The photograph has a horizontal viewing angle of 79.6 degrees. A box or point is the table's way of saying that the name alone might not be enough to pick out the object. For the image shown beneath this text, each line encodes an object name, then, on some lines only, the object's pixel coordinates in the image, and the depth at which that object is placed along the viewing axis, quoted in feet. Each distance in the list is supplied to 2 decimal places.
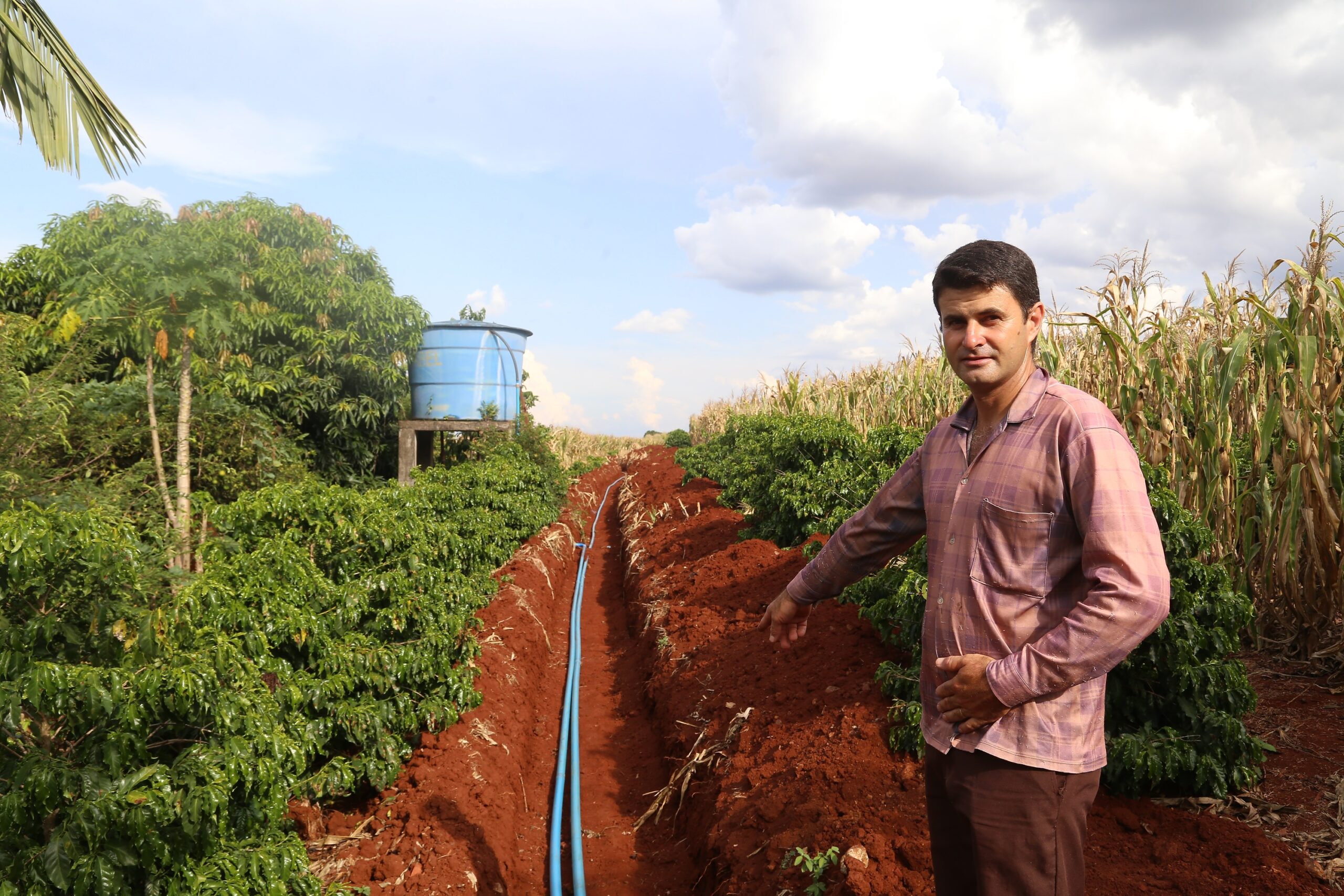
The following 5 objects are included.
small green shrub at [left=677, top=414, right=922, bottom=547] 24.18
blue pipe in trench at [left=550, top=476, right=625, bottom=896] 12.50
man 4.77
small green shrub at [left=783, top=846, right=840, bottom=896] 9.69
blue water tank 47.83
